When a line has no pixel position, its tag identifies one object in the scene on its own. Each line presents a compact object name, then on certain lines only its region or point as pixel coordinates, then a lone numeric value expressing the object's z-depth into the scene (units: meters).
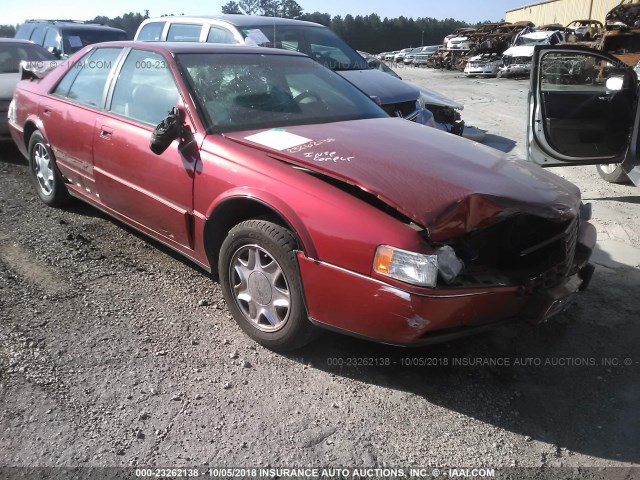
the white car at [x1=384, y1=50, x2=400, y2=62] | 44.22
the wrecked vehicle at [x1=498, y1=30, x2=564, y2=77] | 19.56
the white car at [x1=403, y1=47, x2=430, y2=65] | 37.86
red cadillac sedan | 2.44
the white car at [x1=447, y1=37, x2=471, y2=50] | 28.97
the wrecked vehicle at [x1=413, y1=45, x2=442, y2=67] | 36.31
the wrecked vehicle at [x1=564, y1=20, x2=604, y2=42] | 16.64
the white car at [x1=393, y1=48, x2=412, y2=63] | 42.03
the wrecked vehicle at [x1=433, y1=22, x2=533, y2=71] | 26.48
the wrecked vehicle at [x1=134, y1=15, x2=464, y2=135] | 6.42
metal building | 27.89
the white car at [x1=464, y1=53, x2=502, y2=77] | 21.67
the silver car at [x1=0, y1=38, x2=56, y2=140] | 6.77
